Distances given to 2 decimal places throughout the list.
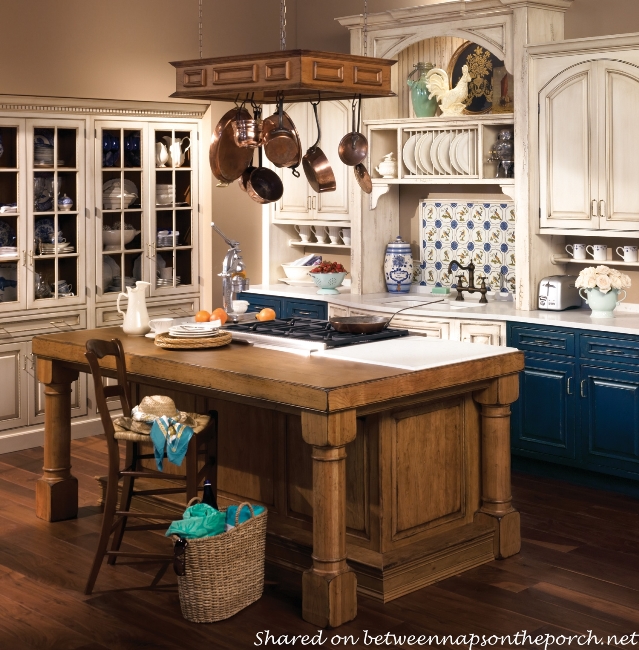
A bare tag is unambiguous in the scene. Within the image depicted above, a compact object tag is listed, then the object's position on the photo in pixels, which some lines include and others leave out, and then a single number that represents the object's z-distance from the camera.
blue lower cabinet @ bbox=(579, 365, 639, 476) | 5.31
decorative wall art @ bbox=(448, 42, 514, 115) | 6.32
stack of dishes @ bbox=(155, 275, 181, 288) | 7.25
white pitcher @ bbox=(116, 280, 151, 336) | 5.04
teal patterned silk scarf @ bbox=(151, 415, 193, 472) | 4.03
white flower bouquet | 5.59
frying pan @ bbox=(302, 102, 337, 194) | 4.48
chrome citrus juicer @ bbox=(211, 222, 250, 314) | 5.24
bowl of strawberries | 6.96
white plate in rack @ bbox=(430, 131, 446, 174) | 6.41
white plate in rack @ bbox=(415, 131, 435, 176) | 6.46
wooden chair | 4.16
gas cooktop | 4.53
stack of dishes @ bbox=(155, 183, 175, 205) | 7.17
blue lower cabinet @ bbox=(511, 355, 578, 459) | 5.57
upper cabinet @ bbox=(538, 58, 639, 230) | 5.47
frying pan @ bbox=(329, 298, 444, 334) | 4.75
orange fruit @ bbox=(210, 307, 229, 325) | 5.08
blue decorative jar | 6.89
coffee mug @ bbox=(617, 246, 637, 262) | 5.79
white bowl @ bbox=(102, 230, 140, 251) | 6.89
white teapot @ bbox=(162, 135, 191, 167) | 7.19
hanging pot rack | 3.67
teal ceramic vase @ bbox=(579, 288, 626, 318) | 5.64
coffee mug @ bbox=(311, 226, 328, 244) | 7.58
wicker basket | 3.79
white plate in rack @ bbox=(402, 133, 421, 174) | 6.54
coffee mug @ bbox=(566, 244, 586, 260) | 6.00
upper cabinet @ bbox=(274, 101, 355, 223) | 6.95
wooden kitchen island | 3.82
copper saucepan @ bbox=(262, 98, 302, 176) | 4.10
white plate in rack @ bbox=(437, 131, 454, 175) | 6.36
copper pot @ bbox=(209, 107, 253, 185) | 4.32
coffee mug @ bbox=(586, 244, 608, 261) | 5.91
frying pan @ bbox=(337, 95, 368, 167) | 4.43
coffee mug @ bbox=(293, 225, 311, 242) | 7.68
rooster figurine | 6.39
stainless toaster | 5.86
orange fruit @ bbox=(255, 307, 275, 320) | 5.15
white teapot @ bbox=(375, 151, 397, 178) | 6.71
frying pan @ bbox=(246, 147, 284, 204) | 4.47
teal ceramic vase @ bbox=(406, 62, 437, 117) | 6.57
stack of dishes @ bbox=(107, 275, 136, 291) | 6.98
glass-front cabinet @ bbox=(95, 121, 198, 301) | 6.86
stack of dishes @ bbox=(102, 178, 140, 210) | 6.86
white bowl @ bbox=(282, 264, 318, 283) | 7.53
